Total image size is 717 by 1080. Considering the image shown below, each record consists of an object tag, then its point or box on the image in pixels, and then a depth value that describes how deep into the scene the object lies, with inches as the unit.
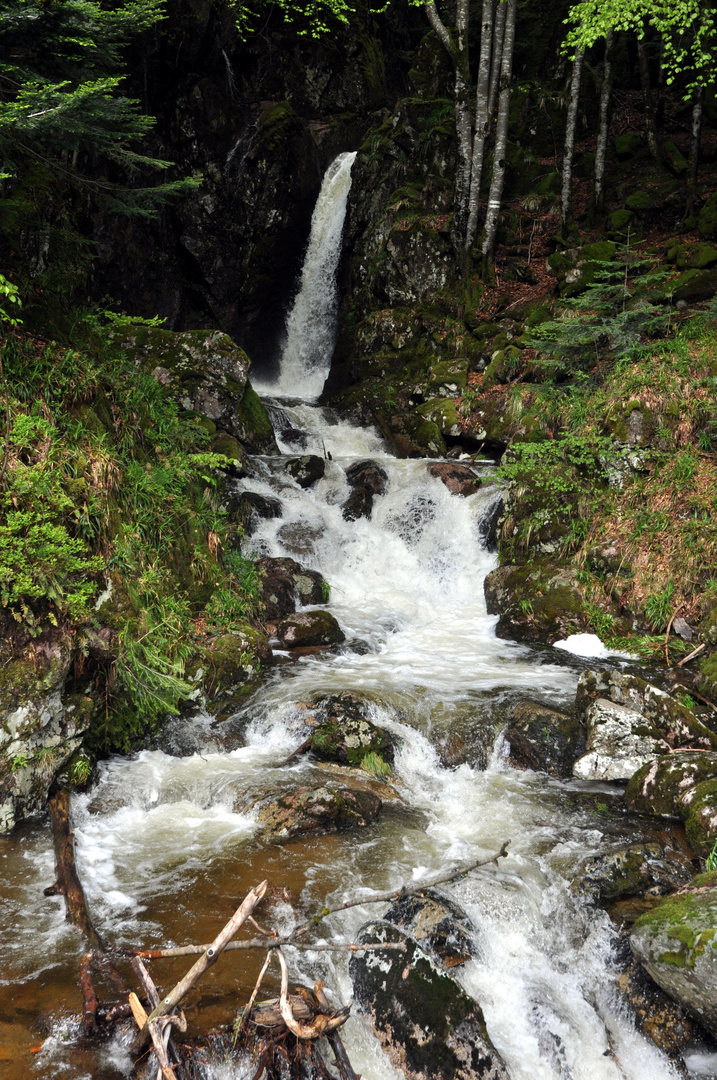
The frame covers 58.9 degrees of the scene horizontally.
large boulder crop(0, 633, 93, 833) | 182.7
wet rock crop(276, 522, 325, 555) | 402.6
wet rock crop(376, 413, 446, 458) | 504.2
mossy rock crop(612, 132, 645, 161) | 641.6
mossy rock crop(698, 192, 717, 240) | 491.2
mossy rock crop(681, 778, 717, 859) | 175.6
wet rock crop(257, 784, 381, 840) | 189.2
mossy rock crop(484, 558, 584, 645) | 325.1
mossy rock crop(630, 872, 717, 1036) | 119.8
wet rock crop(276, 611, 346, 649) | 318.0
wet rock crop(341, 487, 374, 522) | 430.3
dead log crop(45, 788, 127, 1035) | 121.3
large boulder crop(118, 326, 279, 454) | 437.7
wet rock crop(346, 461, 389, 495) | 443.2
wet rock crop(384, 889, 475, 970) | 142.3
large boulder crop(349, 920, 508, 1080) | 117.6
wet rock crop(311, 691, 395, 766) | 229.8
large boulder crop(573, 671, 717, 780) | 217.8
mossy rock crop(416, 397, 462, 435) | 502.0
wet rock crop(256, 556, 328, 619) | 336.5
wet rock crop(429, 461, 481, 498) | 424.2
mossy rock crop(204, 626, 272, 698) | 262.2
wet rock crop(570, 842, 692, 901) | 159.9
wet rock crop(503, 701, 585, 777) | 227.0
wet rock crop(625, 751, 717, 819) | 196.5
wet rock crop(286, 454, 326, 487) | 441.4
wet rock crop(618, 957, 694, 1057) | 125.9
